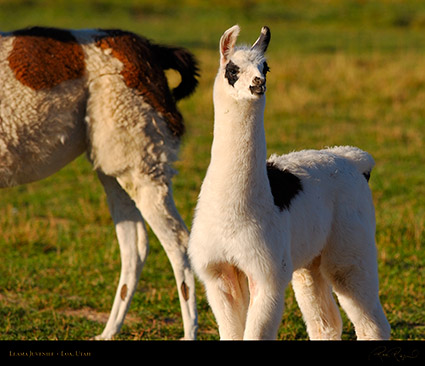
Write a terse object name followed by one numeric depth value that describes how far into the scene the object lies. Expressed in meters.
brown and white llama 10.85
